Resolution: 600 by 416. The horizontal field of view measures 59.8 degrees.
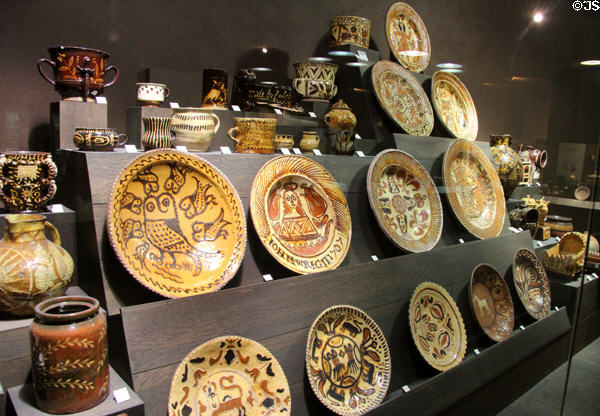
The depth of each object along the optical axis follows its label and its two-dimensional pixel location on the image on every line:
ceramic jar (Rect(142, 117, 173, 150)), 1.80
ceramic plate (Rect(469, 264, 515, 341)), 2.49
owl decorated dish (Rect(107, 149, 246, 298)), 1.62
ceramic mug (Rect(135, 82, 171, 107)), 2.01
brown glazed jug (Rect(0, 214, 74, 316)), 1.42
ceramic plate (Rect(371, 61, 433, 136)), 2.75
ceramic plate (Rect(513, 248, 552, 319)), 2.73
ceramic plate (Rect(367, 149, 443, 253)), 2.36
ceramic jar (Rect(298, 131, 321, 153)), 2.33
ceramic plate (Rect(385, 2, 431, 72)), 2.97
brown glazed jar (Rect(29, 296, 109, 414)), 1.23
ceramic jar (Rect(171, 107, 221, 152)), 1.87
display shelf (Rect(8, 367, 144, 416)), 1.29
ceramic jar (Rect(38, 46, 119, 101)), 1.81
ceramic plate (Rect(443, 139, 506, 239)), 2.75
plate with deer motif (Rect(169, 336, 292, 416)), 1.48
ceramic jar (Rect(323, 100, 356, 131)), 2.46
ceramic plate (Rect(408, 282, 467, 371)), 2.15
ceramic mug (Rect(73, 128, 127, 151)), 1.73
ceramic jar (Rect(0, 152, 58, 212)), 1.61
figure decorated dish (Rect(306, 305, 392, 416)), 1.79
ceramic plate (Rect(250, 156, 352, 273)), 1.96
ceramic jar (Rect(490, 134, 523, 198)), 3.13
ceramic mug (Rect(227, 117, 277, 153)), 2.06
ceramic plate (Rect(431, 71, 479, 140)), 3.09
